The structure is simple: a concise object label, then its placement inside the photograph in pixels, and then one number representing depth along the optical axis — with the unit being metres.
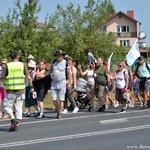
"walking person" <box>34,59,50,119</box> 15.26
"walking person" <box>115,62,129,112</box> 17.14
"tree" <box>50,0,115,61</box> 48.00
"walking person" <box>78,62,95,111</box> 17.48
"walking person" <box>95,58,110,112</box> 16.56
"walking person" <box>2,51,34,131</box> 12.32
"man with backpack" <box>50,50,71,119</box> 14.70
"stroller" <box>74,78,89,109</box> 17.80
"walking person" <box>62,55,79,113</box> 16.19
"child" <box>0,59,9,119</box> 15.23
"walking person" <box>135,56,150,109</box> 17.45
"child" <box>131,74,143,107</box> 19.00
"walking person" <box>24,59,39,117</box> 15.63
